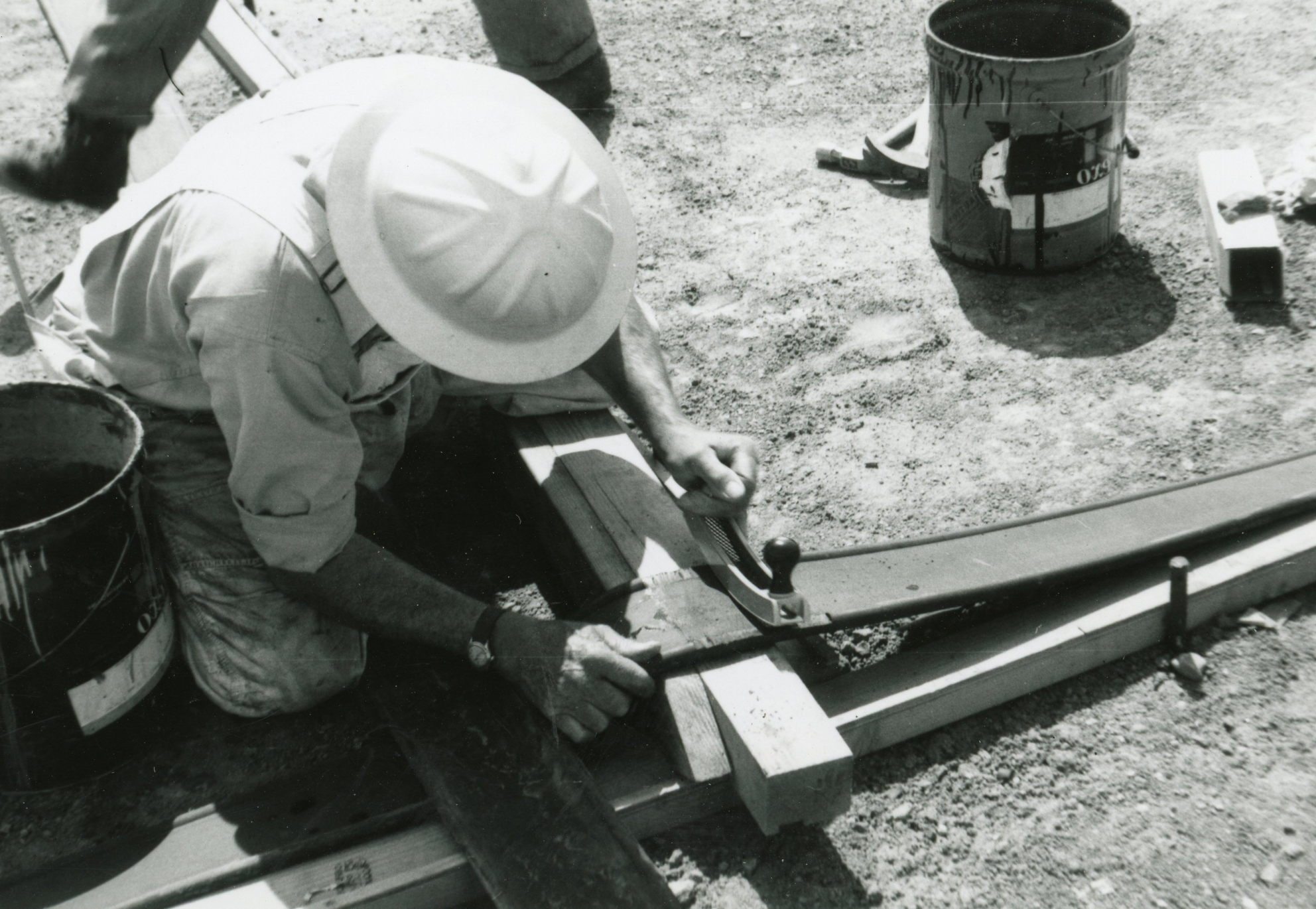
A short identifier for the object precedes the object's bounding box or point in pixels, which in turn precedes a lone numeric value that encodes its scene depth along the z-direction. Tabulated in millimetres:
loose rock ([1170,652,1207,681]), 2490
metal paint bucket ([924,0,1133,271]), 3678
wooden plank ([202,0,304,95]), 4766
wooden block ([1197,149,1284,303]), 3596
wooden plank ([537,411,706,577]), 2602
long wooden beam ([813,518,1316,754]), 2395
